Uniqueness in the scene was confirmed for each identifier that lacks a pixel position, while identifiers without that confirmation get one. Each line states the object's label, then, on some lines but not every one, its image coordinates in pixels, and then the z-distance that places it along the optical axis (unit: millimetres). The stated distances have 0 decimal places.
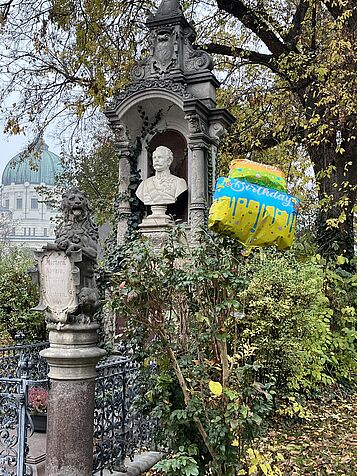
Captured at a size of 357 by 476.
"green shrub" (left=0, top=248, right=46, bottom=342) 9414
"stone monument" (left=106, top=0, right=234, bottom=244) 8844
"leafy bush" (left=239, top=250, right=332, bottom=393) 6398
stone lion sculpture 3854
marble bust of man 9070
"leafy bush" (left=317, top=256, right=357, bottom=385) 8461
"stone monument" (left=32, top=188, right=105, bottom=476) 3812
